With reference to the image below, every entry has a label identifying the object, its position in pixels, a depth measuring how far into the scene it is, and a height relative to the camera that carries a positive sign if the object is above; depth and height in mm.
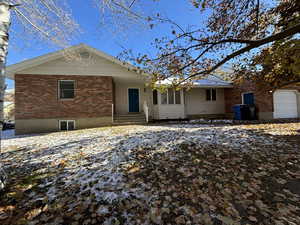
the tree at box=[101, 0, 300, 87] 4215 +2896
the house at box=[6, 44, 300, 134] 8219 +1628
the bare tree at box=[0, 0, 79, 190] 4273 +3392
